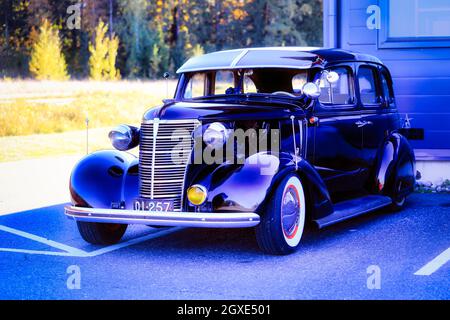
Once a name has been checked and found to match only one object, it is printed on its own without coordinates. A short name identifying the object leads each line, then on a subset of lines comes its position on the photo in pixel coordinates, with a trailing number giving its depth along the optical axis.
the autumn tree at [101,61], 37.88
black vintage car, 7.20
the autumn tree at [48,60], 34.75
